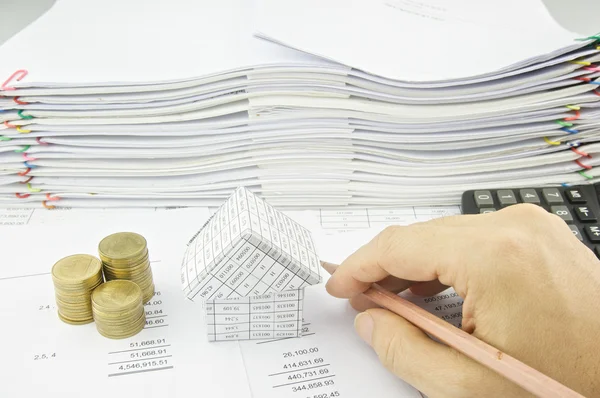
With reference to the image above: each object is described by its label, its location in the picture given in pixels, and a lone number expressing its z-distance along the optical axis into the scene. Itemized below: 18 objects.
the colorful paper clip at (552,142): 0.76
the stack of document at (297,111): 0.71
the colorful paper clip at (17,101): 0.70
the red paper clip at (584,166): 0.77
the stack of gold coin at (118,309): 0.56
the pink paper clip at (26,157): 0.73
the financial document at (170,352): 0.54
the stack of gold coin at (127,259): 0.60
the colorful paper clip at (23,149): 0.73
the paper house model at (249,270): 0.53
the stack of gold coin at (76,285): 0.58
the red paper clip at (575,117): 0.74
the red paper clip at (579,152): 0.77
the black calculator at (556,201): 0.70
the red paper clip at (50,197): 0.76
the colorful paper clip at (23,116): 0.71
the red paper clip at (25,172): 0.74
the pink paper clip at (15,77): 0.69
